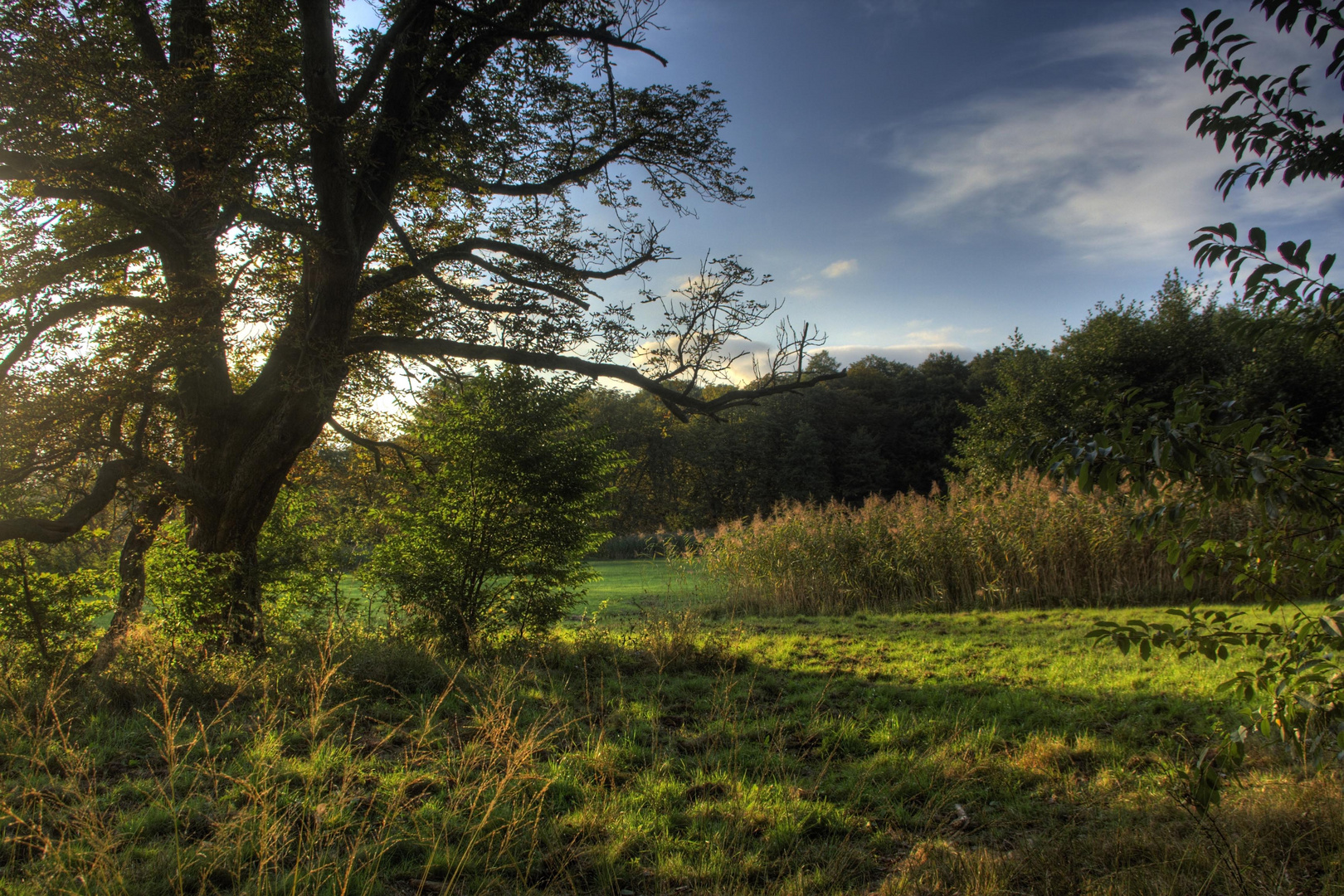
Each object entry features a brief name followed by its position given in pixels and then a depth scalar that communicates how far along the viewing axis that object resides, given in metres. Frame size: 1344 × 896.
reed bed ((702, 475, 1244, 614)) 11.63
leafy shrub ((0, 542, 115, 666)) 6.23
